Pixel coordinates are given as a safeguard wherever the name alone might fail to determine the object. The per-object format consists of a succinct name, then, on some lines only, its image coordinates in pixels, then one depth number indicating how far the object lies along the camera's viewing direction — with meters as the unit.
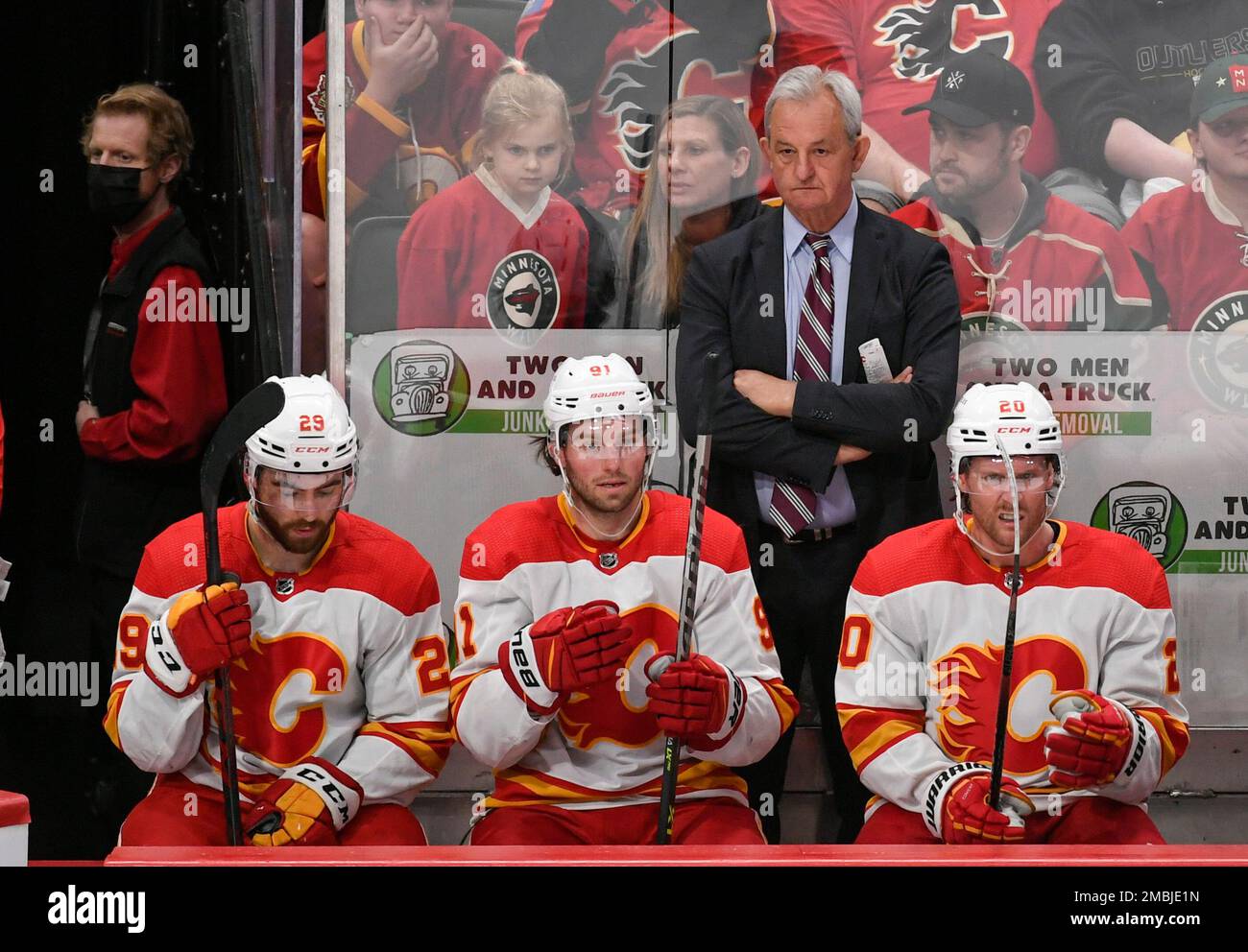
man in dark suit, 7.66
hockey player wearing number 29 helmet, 6.50
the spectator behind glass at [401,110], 8.50
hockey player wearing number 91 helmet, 6.60
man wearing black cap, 8.57
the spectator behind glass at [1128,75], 8.63
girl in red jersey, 8.55
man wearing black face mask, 8.42
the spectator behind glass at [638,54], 8.59
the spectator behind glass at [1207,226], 8.67
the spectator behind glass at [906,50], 8.55
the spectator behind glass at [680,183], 8.56
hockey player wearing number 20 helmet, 6.64
